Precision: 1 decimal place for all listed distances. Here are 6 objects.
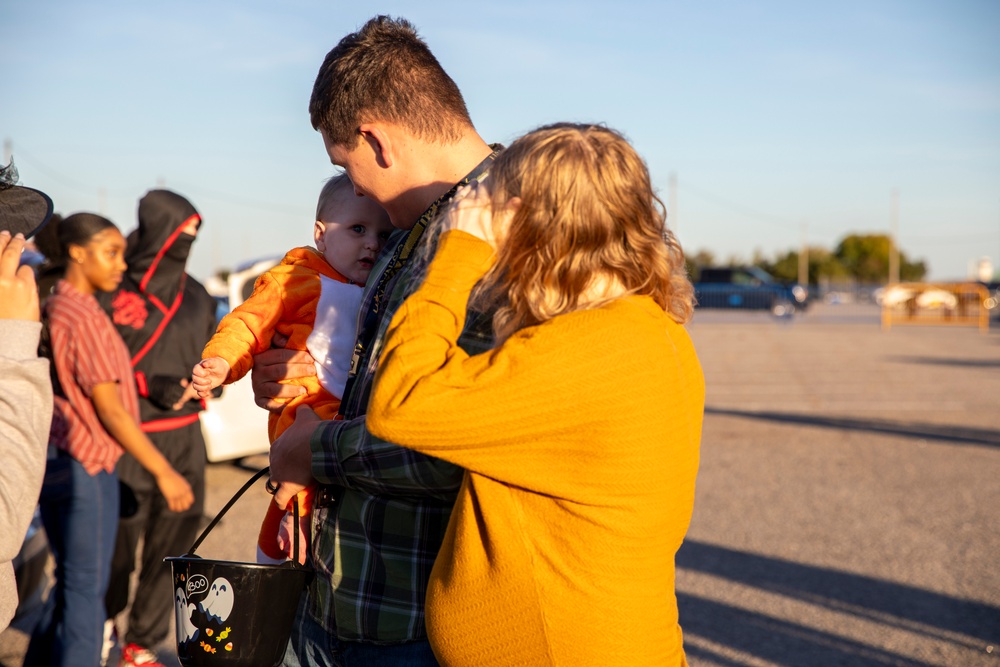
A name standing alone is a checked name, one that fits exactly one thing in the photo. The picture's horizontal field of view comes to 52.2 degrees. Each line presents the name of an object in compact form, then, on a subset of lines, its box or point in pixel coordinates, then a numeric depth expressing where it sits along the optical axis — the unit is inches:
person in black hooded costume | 191.5
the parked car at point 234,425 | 352.5
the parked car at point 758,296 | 1525.6
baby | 92.2
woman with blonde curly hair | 69.5
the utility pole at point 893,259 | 2156.7
